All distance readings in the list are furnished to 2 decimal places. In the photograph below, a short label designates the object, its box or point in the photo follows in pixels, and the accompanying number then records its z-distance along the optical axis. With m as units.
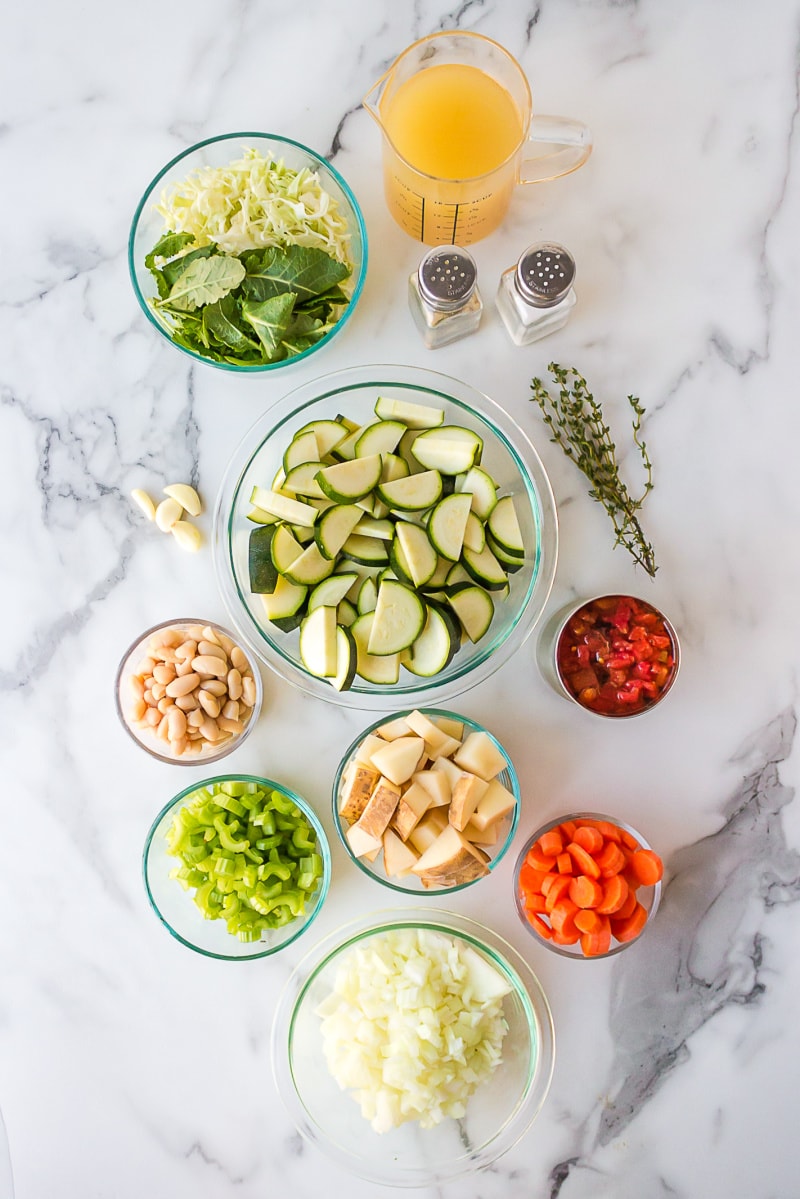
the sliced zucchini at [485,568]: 0.88
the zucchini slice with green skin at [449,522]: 0.86
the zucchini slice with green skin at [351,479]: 0.86
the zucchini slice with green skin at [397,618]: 0.86
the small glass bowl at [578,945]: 0.91
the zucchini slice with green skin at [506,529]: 0.88
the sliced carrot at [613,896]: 0.89
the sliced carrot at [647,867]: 0.90
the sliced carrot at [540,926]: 0.91
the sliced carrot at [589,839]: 0.90
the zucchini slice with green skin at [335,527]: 0.87
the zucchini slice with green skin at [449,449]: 0.87
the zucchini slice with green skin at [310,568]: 0.88
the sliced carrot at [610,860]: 0.89
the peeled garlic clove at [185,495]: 0.94
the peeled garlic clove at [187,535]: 0.94
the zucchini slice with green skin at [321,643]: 0.86
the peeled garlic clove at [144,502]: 0.94
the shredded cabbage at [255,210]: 0.89
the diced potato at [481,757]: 0.90
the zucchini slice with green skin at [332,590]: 0.88
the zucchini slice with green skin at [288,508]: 0.87
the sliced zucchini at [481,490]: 0.87
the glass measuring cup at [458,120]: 0.87
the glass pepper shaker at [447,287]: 0.88
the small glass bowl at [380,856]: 0.91
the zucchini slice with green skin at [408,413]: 0.88
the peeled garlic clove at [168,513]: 0.94
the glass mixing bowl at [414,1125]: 0.94
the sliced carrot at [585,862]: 0.89
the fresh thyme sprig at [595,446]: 0.91
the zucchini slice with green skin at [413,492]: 0.87
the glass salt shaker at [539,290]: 0.88
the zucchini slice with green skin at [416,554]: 0.86
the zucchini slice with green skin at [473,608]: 0.88
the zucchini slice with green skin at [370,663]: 0.87
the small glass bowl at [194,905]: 0.92
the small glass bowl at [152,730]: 0.92
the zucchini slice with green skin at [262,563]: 0.88
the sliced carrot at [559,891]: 0.89
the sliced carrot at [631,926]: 0.91
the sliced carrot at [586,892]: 0.88
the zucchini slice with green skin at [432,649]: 0.86
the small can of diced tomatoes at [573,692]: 0.89
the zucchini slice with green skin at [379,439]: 0.88
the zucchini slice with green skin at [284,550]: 0.88
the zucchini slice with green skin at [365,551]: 0.89
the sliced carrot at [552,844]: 0.90
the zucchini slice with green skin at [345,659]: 0.86
